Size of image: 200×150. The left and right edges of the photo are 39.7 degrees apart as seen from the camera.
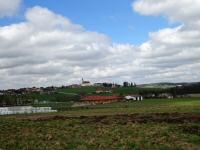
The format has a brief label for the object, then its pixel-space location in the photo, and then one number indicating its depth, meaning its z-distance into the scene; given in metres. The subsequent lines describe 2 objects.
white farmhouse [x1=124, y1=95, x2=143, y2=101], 99.87
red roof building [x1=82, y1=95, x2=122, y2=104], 99.63
